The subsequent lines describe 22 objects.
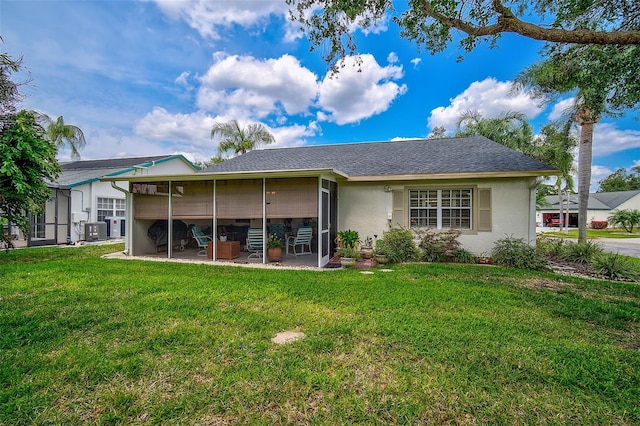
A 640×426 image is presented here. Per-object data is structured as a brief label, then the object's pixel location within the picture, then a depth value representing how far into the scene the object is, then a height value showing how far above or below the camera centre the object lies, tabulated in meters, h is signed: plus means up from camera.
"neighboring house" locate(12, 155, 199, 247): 12.59 +0.48
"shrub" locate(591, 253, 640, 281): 7.28 -1.37
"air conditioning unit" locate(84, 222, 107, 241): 13.70 -0.75
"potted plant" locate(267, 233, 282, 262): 8.98 -1.08
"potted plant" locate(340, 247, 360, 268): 8.07 -1.18
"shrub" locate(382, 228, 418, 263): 8.77 -0.96
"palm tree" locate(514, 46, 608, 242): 6.14 +3.32
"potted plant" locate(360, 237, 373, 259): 9.02 -1.08
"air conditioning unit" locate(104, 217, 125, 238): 15.38 -0.56
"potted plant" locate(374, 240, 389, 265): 8.61 -1.15
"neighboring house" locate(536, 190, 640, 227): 35.03 +1.25
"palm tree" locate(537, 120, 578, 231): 12.82 +3.60
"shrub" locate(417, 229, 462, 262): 8.80 -0.94
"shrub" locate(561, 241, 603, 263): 8.93 -1.16
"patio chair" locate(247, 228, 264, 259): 9.16 -0.75
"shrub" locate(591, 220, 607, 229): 31.45 -0.91
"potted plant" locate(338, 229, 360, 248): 8.83 -0.69
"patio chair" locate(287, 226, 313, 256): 9.50 -0.67
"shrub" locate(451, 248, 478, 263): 8.73 -1.27
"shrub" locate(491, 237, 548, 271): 7.88 -1.13
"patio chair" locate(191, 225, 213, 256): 9.84 -0.77
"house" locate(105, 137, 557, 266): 8.42 +0.66
